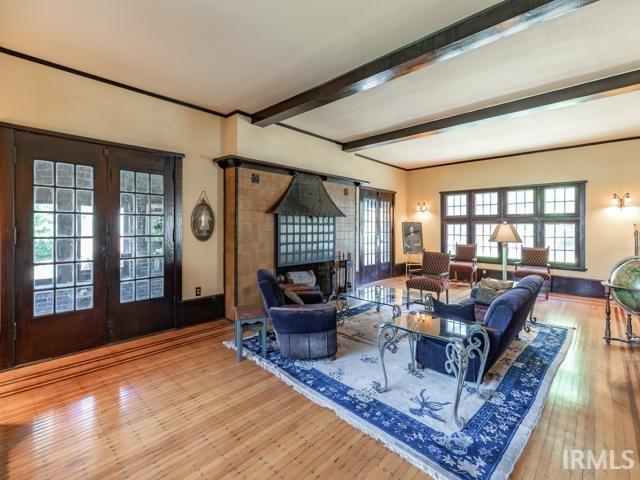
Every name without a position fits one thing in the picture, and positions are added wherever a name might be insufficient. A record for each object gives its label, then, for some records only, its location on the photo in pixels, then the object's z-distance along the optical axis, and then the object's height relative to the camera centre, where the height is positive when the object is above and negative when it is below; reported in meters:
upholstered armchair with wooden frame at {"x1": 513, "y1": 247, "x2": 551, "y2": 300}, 6.16 -0.63
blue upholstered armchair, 3.19 -0.99
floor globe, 3.04 -0.50
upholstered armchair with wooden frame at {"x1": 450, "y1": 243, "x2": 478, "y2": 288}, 7.10 -0.66
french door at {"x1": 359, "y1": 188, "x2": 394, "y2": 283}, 7.40 +0.03
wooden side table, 3.27 -0.93
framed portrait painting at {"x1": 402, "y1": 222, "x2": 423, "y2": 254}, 8.48 -0.02
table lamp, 5.35 +0.02
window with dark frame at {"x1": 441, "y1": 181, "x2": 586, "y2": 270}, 6.55 +0.43
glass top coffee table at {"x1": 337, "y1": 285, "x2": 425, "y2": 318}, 4.24 -0.94
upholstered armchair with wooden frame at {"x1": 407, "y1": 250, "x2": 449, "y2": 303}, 5.48 -0.79
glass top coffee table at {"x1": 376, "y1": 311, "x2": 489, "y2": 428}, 2.28 -0.84
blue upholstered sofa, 2.61 -0.84
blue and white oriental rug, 1.96 -1.39
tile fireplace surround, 4.58 +0.12
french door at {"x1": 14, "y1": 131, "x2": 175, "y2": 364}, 3.19 -0.09
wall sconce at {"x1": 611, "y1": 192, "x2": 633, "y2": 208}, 5.89 +0.71
